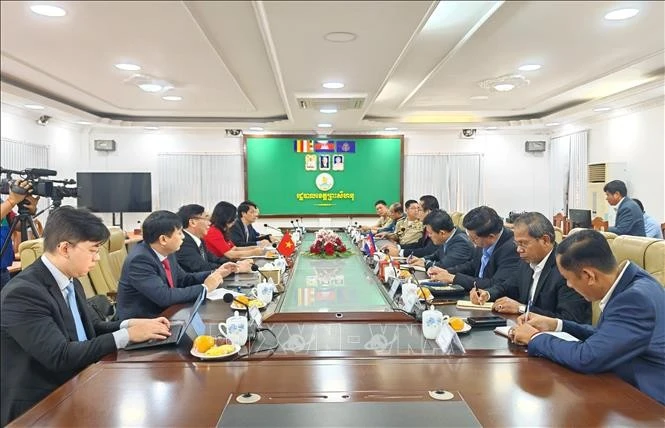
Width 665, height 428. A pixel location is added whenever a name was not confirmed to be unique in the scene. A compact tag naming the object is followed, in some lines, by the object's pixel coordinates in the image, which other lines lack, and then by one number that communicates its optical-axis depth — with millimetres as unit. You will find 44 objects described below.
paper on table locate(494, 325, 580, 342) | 1612
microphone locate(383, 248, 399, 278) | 2819
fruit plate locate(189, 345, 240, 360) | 1533
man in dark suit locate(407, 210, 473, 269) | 3576
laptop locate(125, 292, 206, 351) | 1656
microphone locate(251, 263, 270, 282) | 2654
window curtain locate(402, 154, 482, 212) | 8039
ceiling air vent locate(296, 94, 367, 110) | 4891
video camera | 3004
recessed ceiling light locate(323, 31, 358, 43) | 2893
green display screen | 7926
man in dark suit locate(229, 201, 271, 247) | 5434
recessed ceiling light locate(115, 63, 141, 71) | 3848
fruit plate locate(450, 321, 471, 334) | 1811
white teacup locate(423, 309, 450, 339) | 1754
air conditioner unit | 5734
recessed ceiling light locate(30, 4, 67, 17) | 2553
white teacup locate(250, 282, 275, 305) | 2260
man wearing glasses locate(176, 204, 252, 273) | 3434
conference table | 1145
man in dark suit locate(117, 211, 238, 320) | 2279
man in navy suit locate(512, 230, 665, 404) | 1397
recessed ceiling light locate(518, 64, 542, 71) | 4035
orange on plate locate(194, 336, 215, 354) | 1576
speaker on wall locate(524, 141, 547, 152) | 8039
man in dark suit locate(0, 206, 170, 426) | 1454
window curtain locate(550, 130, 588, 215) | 6836
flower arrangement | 4008
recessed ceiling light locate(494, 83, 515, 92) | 4596
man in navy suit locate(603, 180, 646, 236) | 4668
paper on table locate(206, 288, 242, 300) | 2413
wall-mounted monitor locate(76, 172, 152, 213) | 6941
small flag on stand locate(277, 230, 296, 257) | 3898
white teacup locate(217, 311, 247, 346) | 1662
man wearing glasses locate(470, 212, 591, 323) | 2066
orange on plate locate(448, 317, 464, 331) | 1828
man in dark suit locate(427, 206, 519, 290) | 2695
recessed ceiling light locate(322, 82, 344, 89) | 4289
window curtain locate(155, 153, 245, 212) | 7816
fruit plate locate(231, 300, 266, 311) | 2139
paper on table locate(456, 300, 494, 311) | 2223
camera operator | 2826
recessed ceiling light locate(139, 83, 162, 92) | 4430
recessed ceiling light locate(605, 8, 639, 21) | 2791
